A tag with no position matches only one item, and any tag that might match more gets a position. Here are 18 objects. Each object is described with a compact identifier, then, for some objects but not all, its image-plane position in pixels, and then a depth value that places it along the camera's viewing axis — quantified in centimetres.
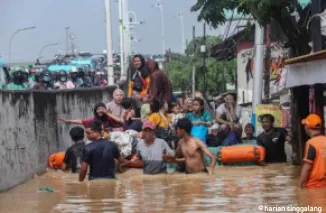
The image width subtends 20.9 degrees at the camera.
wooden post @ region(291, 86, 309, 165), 1634
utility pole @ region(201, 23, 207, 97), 4181
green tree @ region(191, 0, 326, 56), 1583
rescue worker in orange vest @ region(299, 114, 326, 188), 1113
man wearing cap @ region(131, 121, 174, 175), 1466
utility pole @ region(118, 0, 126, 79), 3669
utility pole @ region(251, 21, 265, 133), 2047
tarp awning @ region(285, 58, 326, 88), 1257
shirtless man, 1424
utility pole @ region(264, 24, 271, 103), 2295
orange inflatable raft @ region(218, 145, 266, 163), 1636
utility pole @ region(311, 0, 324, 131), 1516
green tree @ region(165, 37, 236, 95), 5359
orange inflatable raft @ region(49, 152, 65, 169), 1645
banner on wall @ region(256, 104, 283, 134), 1823
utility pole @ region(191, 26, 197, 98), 5284
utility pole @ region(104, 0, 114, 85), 2853
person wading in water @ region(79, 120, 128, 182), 1281
